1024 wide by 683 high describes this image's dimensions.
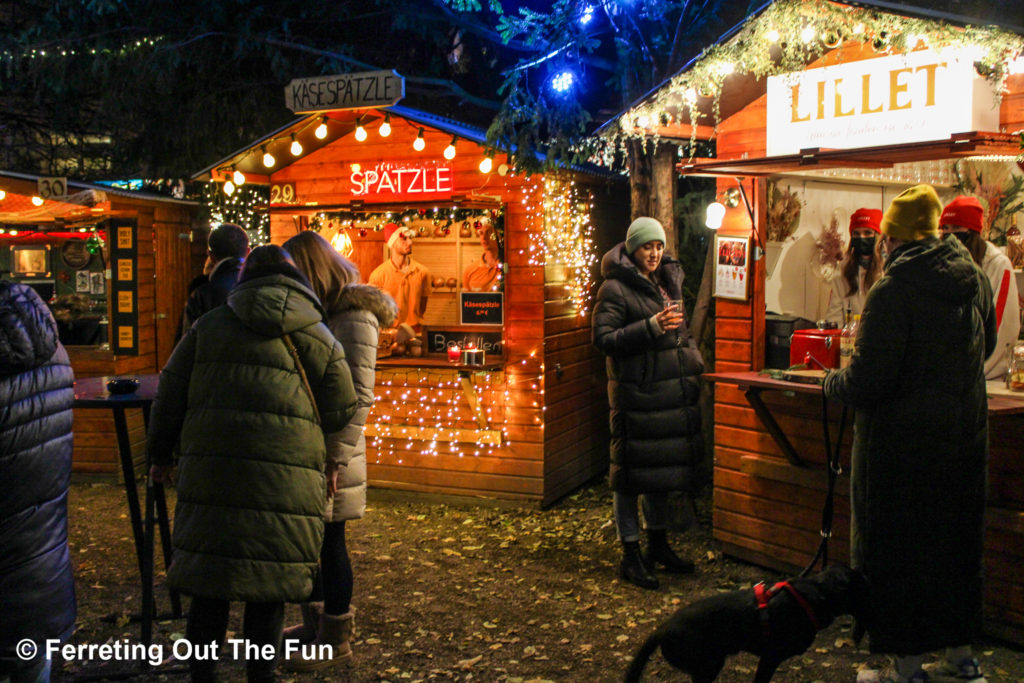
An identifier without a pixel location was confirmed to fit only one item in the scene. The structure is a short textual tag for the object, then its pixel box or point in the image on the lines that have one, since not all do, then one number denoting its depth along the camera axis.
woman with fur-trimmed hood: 3.99
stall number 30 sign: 8.48
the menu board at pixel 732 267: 5.57
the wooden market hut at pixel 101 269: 8.36
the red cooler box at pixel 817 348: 5.04
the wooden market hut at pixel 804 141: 4.32
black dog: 2.91
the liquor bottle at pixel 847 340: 4.64
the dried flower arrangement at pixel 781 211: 6.51
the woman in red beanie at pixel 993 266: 4.60
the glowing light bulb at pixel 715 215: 5.66
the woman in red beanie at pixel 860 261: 5.83
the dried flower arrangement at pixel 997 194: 6.27
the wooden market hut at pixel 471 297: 7.14
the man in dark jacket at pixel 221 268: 4.74
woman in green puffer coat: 3.06
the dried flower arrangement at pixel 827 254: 6.97
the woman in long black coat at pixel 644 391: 5.24
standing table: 4.16
